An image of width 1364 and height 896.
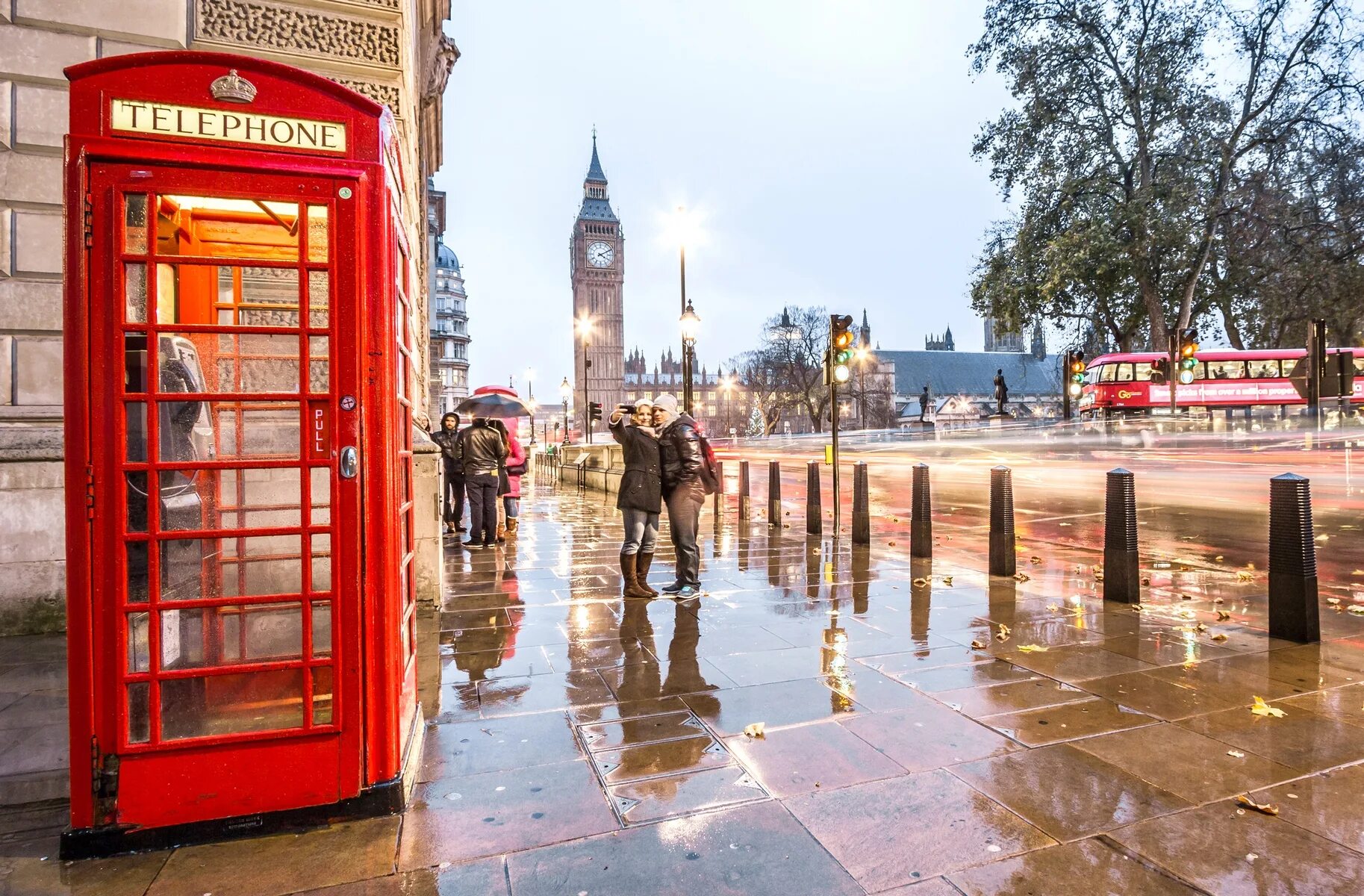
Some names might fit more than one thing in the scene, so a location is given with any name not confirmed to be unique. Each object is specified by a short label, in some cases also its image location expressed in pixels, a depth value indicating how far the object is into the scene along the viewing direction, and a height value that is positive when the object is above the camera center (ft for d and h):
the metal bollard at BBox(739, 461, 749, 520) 42.98 -3.37
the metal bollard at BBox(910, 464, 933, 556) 27.66 -3.28
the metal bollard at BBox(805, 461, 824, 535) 34.74 -3.66
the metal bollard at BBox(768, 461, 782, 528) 39.14 -3.34
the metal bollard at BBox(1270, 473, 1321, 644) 16.56 -2.99
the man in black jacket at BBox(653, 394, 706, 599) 22.27 -1.43
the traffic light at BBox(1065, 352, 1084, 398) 100.31 +8.27
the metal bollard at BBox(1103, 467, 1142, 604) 20.20 -3.13
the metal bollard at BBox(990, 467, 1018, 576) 24.43 -3.06
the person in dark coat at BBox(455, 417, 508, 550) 32.83 -1.29
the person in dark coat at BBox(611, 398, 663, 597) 21.95 -1.68
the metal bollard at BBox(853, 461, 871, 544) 30.68 -3.23
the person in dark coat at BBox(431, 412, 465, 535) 37.15 -1.46
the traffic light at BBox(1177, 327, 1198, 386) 81.61 +8.60
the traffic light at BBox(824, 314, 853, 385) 37.19 +4.38
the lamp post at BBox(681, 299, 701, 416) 57.46 +8.40
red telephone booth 8.56 -0.03
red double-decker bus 119.75 +7.86
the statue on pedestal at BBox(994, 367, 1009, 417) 140.36 +8.67
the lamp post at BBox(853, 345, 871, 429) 230.36 +25.91
